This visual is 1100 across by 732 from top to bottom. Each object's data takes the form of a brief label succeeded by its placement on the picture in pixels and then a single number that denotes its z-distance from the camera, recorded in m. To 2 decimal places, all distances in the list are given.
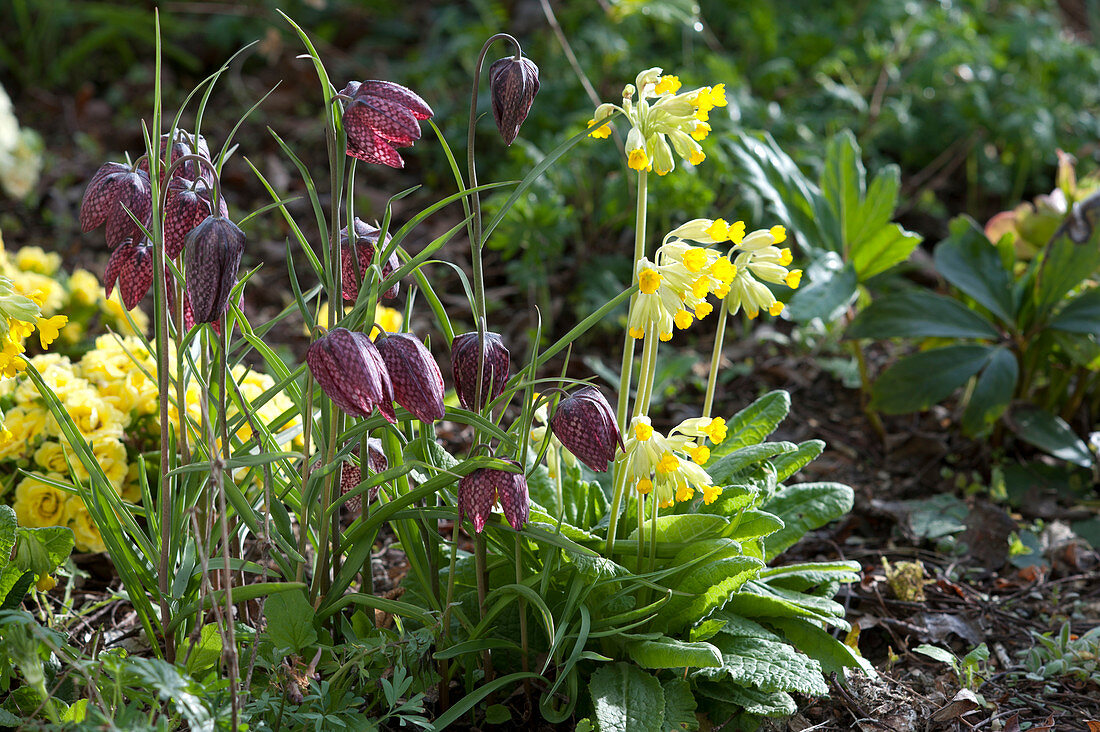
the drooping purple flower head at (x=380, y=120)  1.01
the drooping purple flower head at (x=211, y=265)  1.00
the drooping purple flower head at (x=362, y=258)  1.07
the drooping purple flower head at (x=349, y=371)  0.99
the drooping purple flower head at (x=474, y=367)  1.04
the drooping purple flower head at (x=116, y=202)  1.05
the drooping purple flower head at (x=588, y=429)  1.03
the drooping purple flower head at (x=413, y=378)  1.01
